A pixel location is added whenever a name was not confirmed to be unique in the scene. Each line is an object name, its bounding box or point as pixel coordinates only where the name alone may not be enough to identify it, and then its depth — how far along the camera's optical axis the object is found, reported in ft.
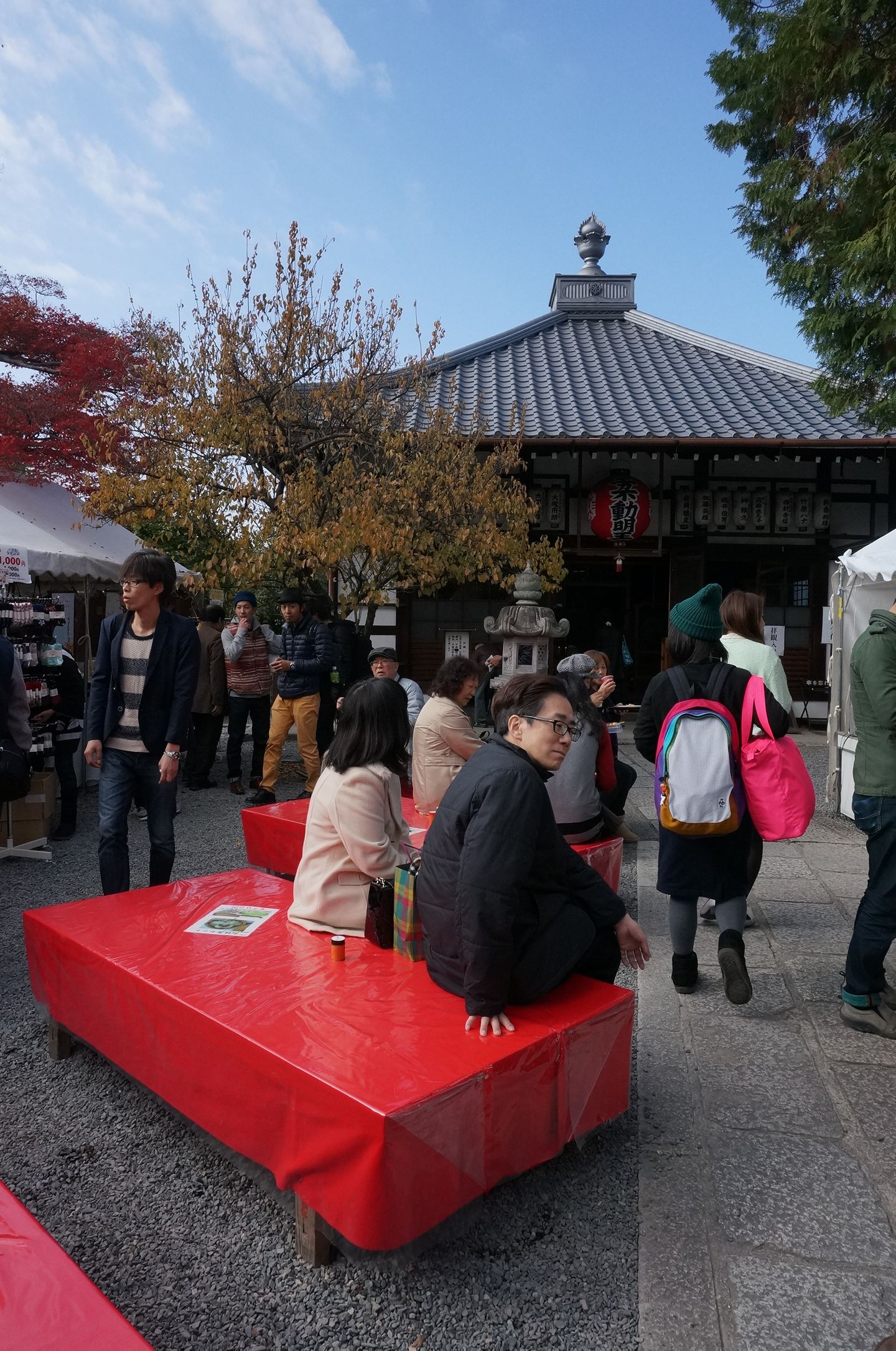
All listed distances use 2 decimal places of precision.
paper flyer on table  10.39
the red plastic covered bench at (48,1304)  4.57
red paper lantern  38.40
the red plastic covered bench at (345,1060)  6.47
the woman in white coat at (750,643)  14.98
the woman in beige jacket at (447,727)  15.56
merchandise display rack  19.67
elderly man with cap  21.81
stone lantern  30.40
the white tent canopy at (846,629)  22.53
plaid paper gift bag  9.34
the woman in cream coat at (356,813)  9.81
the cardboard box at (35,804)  20.11
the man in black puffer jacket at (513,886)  7.52
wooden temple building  37.50
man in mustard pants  24.41
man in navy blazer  13.48
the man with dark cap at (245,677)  26.73
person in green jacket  10.64
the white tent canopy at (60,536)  24.84
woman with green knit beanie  11.39
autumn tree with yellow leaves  25.36
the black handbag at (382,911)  9.75
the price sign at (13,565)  20.29
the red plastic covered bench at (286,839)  14.70
